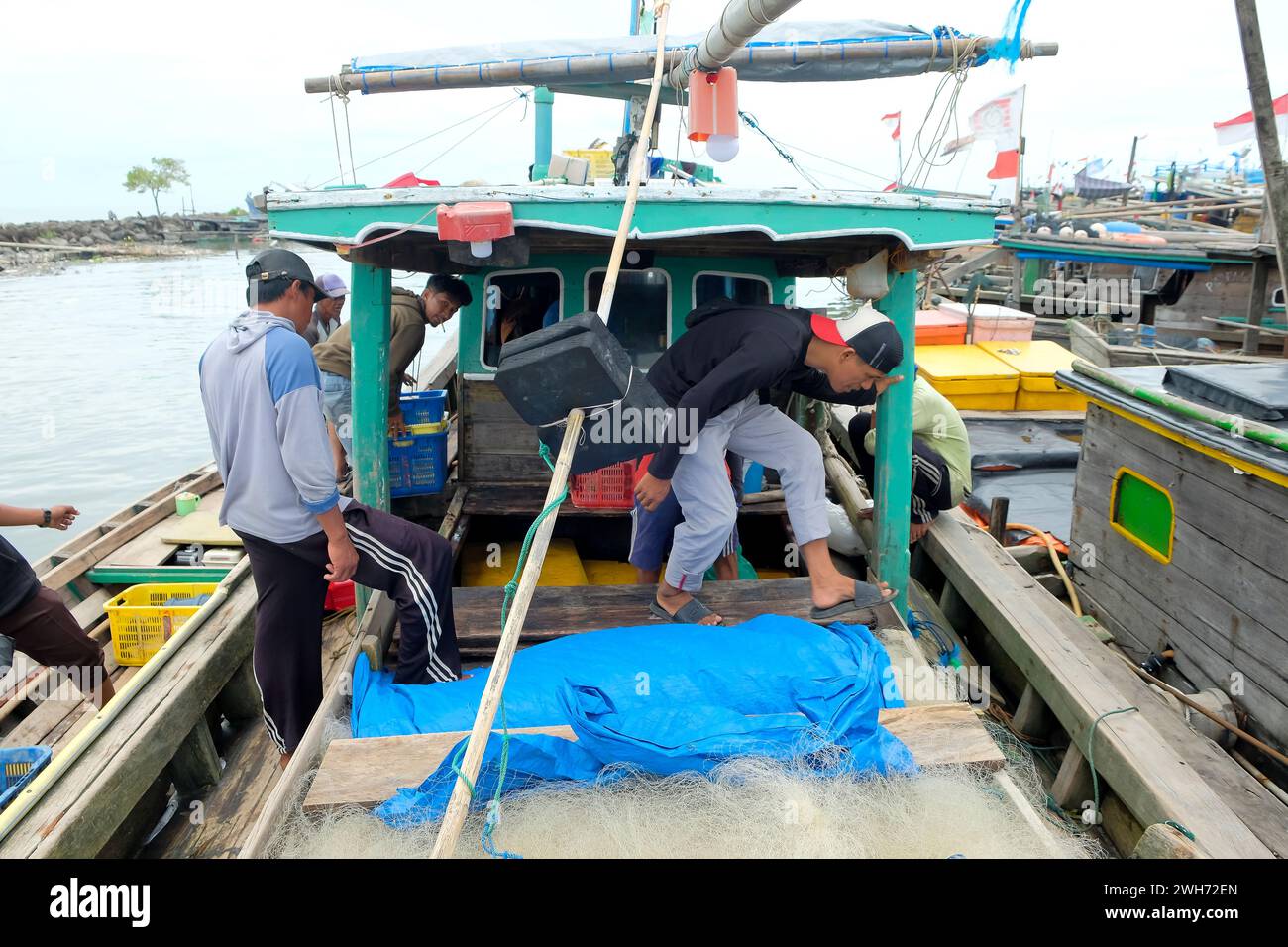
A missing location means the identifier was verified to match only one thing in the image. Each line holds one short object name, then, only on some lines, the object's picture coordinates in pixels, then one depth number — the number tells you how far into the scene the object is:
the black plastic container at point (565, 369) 2.71
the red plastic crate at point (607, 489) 5.65
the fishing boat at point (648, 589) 3.14
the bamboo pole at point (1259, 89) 3.58
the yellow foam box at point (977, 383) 9.91
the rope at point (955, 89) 5.04
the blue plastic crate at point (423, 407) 5.74
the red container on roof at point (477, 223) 3.70
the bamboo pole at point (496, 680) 1.99
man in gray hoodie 3.19
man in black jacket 3.82
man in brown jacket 5.59
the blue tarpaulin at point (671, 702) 2.91
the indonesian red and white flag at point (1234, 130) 17.86
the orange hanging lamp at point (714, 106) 4.11
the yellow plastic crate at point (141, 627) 5.44
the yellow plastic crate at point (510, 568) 5.68
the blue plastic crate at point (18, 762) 3.83
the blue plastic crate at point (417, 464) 5.71
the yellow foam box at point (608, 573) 5.93
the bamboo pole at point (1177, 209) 19.69
